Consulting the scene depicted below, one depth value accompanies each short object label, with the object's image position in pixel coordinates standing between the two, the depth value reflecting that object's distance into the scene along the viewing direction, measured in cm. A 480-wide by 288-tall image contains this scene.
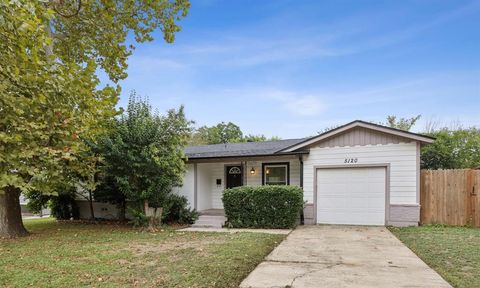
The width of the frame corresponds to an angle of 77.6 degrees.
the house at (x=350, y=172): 929
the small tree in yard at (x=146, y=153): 930
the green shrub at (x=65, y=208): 1349
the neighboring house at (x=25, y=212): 2001
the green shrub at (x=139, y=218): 979
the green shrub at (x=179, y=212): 1092
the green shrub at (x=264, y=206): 933
